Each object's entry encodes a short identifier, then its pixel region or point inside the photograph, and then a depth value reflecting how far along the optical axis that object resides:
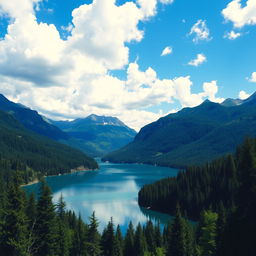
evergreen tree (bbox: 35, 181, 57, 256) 36.75
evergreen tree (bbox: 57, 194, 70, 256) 51.09
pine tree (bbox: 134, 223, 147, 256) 69.31
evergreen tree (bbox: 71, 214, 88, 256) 64.66
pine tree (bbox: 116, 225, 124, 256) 72.34
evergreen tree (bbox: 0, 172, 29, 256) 31.03
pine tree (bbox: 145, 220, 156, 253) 71.88
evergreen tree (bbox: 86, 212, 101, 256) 53.75
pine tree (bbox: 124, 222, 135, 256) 71.06
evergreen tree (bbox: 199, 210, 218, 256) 53.41
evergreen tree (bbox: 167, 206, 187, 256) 52.87
